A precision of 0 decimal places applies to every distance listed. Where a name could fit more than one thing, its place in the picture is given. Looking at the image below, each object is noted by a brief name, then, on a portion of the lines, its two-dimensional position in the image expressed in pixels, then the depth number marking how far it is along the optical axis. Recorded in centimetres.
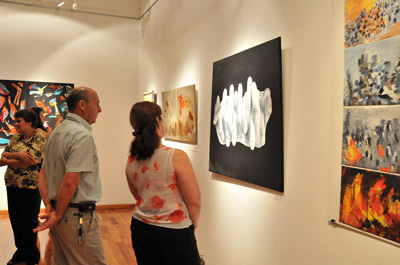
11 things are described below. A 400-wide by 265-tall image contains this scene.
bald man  261
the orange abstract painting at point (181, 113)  488
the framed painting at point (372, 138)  197
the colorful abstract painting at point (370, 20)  197
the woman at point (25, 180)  414
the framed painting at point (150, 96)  684
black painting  303
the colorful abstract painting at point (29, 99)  724
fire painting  197
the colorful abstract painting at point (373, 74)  196
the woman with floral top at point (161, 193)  221
